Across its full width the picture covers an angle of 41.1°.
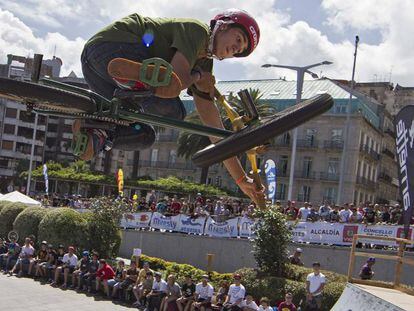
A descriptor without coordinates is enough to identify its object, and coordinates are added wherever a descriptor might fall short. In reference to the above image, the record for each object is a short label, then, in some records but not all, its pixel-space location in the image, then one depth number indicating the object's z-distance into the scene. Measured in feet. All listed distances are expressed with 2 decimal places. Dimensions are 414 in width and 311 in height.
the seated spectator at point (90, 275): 61.67
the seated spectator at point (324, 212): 68.17
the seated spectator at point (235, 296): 46.14
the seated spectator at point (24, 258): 68.44
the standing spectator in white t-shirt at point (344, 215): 64.98
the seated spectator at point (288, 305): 43.01
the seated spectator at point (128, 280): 58.44
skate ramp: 20.58
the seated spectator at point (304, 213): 68.64
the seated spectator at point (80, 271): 62.39
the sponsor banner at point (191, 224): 80.18
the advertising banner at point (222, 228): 75.00
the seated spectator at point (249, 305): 45.15
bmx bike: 12.09
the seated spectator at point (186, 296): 49.98
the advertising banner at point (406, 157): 44.24
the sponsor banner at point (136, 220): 88.58
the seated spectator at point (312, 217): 68.23
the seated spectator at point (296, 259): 55.77
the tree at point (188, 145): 144.15
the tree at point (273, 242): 53.31
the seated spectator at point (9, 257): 70.95
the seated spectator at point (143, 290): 55.21
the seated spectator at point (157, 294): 52.95
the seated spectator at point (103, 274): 60.39
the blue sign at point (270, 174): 53.82
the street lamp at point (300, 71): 69.34
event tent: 89.71
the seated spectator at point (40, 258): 68.33
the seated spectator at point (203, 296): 48.55
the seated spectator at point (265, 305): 43.04
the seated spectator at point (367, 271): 44.62
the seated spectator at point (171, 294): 50.96
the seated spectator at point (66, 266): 64.23
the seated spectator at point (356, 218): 64.18
